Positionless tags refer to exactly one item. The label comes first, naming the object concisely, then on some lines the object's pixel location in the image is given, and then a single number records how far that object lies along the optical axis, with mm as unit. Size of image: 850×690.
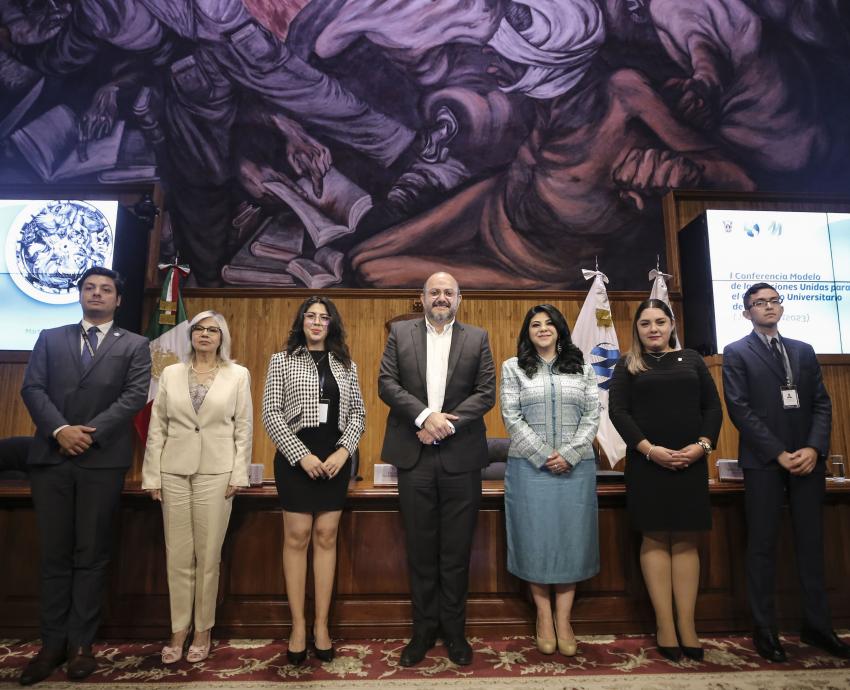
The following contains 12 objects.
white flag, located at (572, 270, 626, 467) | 4562
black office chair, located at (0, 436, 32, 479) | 3234
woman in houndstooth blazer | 2410
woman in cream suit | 2424
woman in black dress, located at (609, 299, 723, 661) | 2430
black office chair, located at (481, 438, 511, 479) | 3445
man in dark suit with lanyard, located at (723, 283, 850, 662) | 2525
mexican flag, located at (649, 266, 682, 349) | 4707
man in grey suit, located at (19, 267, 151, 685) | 2285
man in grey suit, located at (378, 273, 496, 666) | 2375
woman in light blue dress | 2455
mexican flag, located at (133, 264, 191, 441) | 4539
